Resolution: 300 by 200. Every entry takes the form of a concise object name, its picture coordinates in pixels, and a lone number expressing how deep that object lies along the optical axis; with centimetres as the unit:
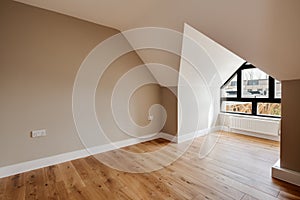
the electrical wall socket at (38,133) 225
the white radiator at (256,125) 330
